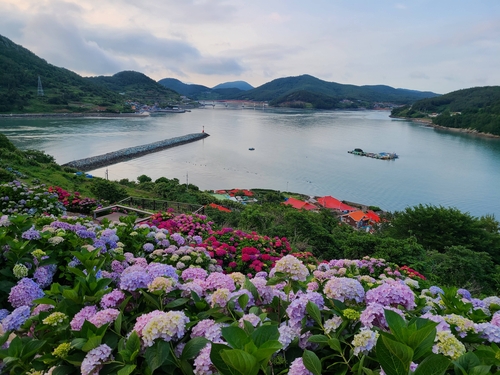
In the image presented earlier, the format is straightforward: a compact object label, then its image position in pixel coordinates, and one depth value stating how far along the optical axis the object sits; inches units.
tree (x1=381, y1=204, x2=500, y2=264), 405.7
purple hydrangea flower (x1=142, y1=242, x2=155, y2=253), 111.5
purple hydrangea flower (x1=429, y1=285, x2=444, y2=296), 80.3
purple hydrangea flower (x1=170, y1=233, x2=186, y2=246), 126.7
